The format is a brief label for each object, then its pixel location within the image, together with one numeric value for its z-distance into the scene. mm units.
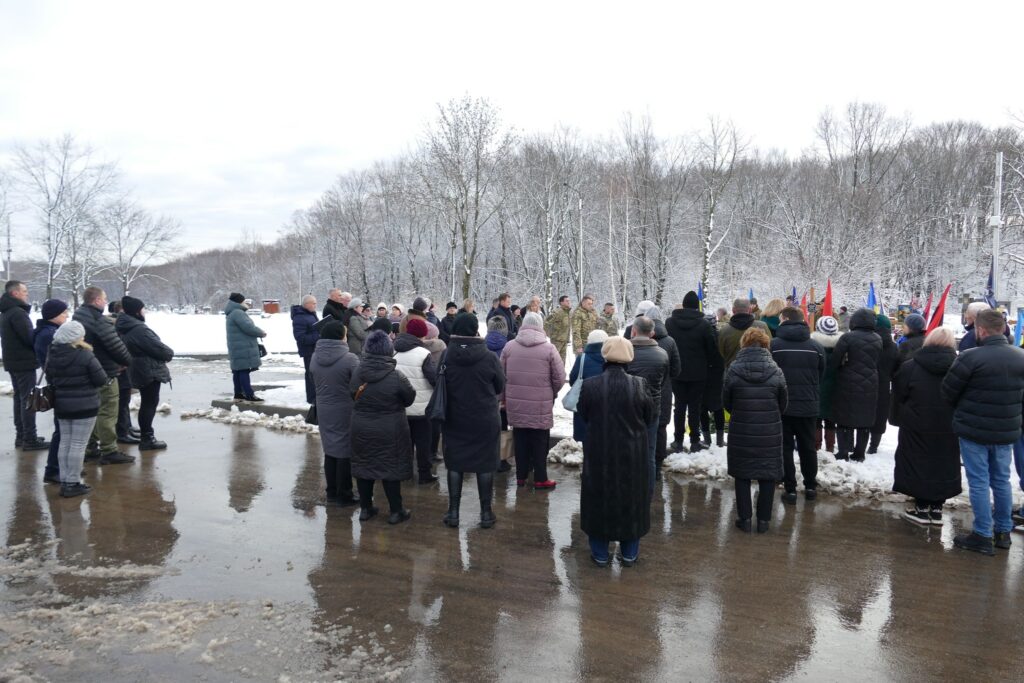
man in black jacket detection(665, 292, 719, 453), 8547
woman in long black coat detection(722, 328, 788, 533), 6008
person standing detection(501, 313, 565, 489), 7191
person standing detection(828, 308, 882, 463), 7750
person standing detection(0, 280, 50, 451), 9148
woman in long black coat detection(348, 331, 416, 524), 6152
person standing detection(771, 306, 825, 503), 6949
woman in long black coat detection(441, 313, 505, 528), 6137
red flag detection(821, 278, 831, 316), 10261
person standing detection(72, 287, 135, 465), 8148
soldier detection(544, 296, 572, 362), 14891
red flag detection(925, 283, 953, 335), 8925
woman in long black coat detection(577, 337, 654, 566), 5133
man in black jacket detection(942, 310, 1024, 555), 5383
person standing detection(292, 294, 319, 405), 11039
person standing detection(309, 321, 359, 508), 6746
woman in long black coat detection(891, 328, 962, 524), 6059
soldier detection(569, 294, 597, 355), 14148
